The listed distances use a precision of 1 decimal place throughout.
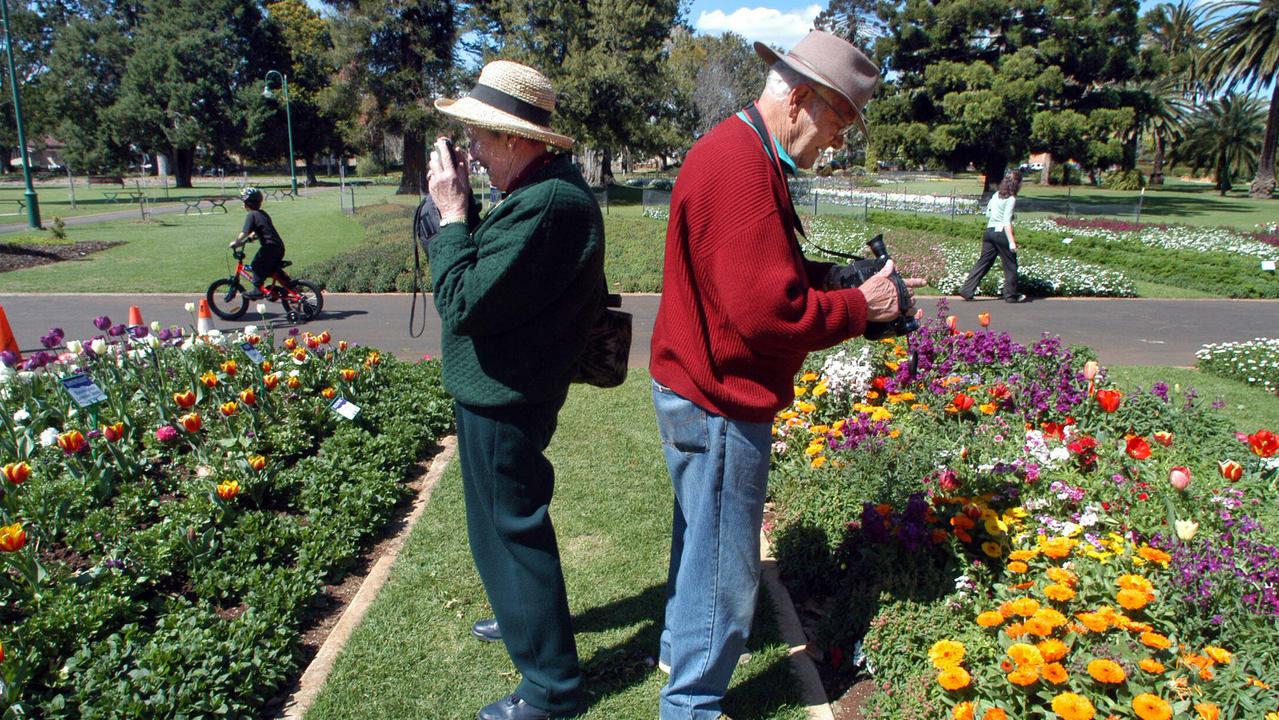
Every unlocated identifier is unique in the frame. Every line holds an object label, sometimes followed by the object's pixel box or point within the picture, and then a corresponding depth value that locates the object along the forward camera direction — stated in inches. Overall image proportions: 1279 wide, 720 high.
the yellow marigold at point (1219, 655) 82.6
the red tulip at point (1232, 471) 110.3
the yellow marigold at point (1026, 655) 82.7
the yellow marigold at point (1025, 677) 80.7
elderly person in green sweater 88.2
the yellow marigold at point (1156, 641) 82.6
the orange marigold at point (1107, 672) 78.7
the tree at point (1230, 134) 1791.3
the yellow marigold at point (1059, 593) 91.5
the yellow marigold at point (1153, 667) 79.8
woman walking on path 418.3
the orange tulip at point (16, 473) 115.6
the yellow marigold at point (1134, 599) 87.6
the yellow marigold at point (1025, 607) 89.6
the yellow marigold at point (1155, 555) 95.5
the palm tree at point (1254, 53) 1473.9
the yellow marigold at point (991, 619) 91.5
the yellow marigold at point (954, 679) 84.7
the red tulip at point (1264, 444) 115.6
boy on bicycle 372.2
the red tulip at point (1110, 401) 138.1
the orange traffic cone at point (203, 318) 230.4
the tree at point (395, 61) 1225.4
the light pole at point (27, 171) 748.5
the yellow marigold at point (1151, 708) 74.2
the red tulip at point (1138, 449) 119.0
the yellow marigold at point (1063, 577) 96.4
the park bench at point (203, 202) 1108.9
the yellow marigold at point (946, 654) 88.5
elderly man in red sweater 79.0
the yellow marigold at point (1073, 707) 76.1
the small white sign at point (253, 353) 191.0
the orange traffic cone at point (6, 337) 226.8
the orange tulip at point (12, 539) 98.7
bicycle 377.7
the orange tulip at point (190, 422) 139.3
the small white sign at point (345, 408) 171.0
